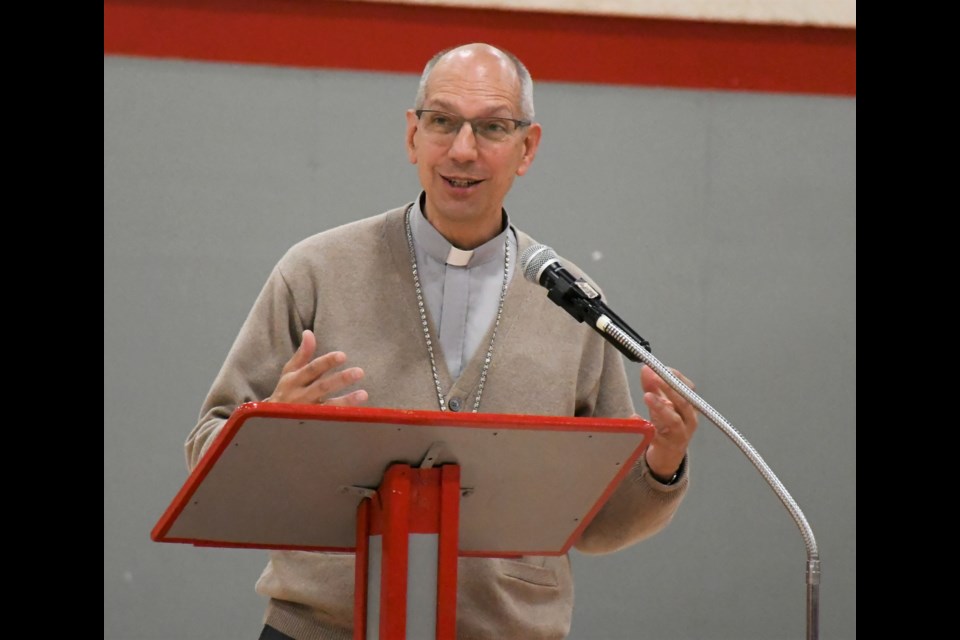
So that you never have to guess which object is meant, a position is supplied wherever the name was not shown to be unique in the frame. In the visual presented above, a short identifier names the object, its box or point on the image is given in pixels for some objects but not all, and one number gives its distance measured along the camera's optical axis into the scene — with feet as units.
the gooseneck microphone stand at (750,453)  19.46
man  20.80
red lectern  19.32
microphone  19.70
